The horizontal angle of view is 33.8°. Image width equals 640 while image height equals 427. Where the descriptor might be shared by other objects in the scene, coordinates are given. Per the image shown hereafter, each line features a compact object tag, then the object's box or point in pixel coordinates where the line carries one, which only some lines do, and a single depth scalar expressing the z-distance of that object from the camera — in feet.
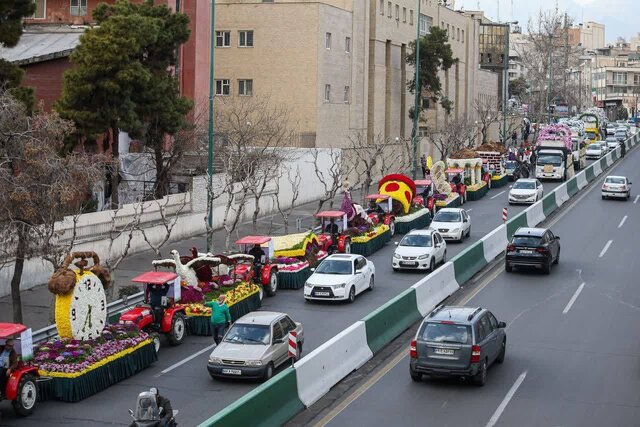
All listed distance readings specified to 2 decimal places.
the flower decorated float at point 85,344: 75.72
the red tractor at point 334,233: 134.41
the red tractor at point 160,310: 90.02
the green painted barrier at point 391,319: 87.45
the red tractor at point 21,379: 70.28
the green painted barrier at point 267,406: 60.23
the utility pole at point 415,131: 210.59
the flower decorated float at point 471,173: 204.74
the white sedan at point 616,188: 200.95
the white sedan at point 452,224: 150.20
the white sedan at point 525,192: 191.83
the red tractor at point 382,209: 157.17
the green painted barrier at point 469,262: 118.52
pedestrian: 88.58
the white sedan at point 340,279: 108.99
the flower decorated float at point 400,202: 160.15
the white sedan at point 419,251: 127.34
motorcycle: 55.83
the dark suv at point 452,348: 74.79
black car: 124.47
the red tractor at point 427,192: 177.47
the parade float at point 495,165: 228.02
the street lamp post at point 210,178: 123.85
